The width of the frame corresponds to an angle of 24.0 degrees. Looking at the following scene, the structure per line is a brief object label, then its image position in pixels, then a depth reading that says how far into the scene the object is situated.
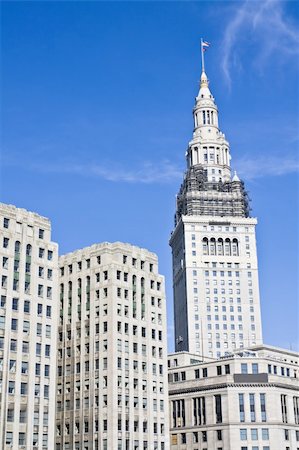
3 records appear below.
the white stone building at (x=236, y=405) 142.00
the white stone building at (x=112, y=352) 129.12
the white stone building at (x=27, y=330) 109.21
